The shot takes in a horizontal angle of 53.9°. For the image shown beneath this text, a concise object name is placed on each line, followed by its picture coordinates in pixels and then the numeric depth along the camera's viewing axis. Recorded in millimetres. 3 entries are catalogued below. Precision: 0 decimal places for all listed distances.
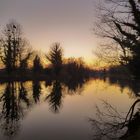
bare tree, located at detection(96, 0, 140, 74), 6213
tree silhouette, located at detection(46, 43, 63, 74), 41970
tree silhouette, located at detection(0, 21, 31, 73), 29845
